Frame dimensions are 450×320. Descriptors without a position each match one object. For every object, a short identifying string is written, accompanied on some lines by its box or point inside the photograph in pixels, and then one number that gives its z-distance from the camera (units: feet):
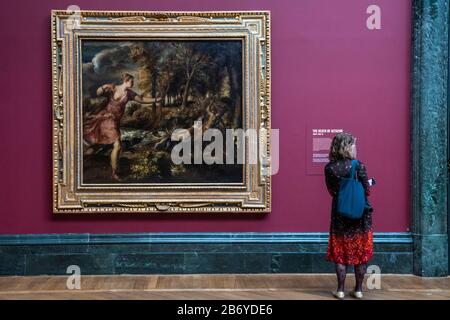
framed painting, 27.45
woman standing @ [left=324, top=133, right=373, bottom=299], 22.58
